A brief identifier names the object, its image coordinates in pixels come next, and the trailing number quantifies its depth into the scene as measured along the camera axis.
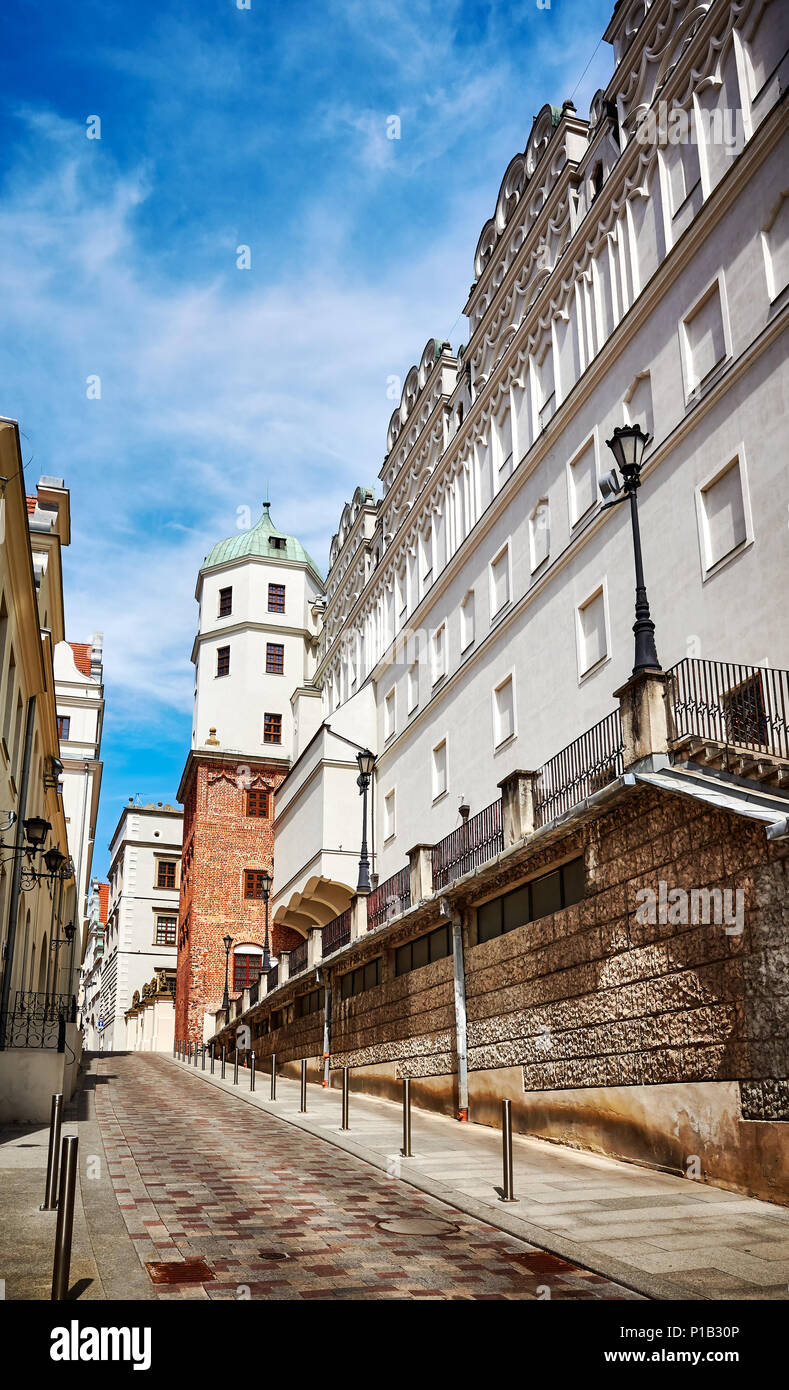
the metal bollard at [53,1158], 7.79
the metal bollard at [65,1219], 5.98
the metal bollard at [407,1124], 12.09
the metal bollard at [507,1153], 9.56
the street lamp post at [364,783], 24.94
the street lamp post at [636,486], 12.54
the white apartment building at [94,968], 71.50
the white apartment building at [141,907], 58.22
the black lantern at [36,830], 15.66
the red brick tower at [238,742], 44.94
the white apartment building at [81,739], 44.66
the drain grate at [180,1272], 6.66
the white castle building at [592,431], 15.77
